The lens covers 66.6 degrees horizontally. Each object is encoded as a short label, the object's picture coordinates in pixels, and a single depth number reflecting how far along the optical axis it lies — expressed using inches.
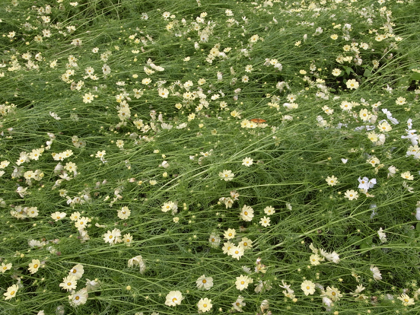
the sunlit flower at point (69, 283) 72.4
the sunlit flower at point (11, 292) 72.6
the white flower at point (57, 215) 86.6
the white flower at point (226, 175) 86.1
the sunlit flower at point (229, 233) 80.6
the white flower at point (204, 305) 69.9
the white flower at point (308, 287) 72.2
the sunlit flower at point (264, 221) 84.6
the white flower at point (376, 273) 75.4
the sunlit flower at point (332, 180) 87.8
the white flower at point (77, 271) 74.1
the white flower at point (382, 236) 78.9
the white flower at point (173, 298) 69.8
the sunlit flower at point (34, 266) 75.4
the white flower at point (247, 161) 87.5
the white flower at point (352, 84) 121.6
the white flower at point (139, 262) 74.5
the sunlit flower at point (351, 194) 86.0
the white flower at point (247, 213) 85.6
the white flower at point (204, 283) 73.2
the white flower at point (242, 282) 70.6
